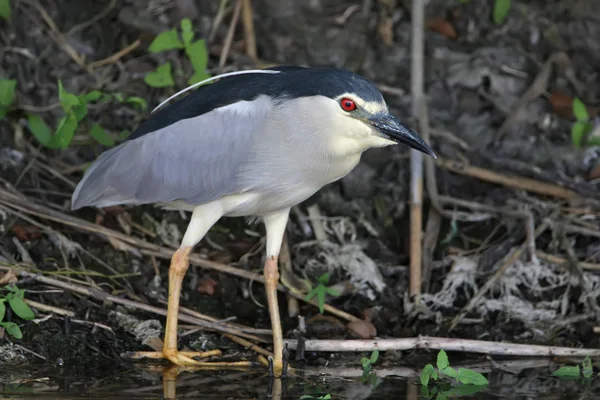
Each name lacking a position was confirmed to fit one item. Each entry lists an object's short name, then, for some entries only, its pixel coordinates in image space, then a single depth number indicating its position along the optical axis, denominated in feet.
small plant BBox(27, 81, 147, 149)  32.99
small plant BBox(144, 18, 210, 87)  36.26
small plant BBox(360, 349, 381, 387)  27.02
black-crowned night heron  27.63
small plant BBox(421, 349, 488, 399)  25.98
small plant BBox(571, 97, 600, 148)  39.22
